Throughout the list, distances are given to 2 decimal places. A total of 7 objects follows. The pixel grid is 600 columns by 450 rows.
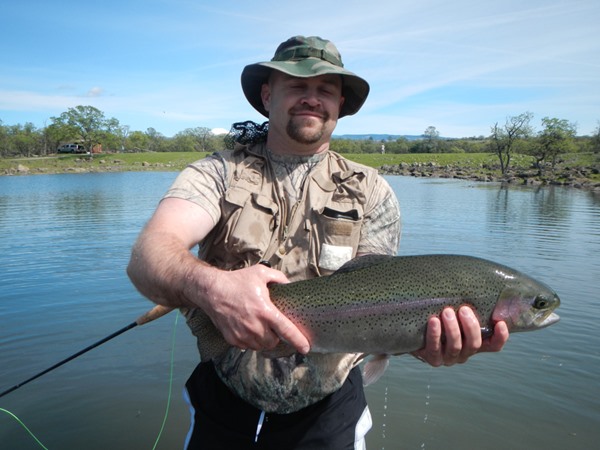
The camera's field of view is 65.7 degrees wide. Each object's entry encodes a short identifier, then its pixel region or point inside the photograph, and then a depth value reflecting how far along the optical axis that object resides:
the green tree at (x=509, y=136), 79.88
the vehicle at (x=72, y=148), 112.25
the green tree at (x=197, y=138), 146.88
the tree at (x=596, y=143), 81.19
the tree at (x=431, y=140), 128.50
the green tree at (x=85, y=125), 104.06
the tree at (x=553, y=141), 73.50
